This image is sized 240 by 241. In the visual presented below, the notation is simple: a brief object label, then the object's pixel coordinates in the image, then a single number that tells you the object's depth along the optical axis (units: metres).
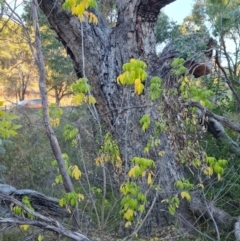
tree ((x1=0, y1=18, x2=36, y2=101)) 12.40
